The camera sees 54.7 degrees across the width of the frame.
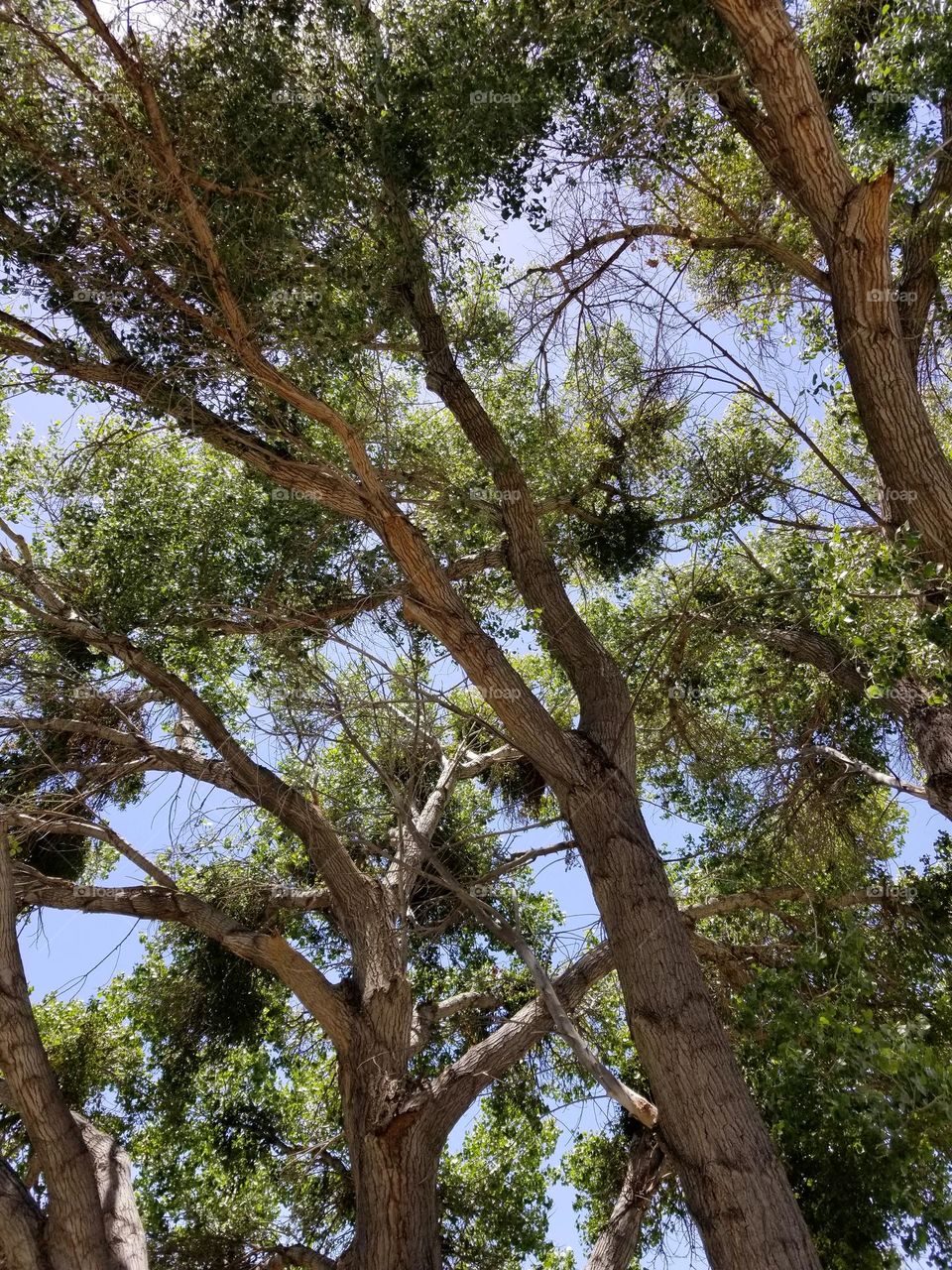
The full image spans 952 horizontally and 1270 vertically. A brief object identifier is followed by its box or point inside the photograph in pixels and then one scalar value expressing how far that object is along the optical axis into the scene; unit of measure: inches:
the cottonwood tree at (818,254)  223.1
